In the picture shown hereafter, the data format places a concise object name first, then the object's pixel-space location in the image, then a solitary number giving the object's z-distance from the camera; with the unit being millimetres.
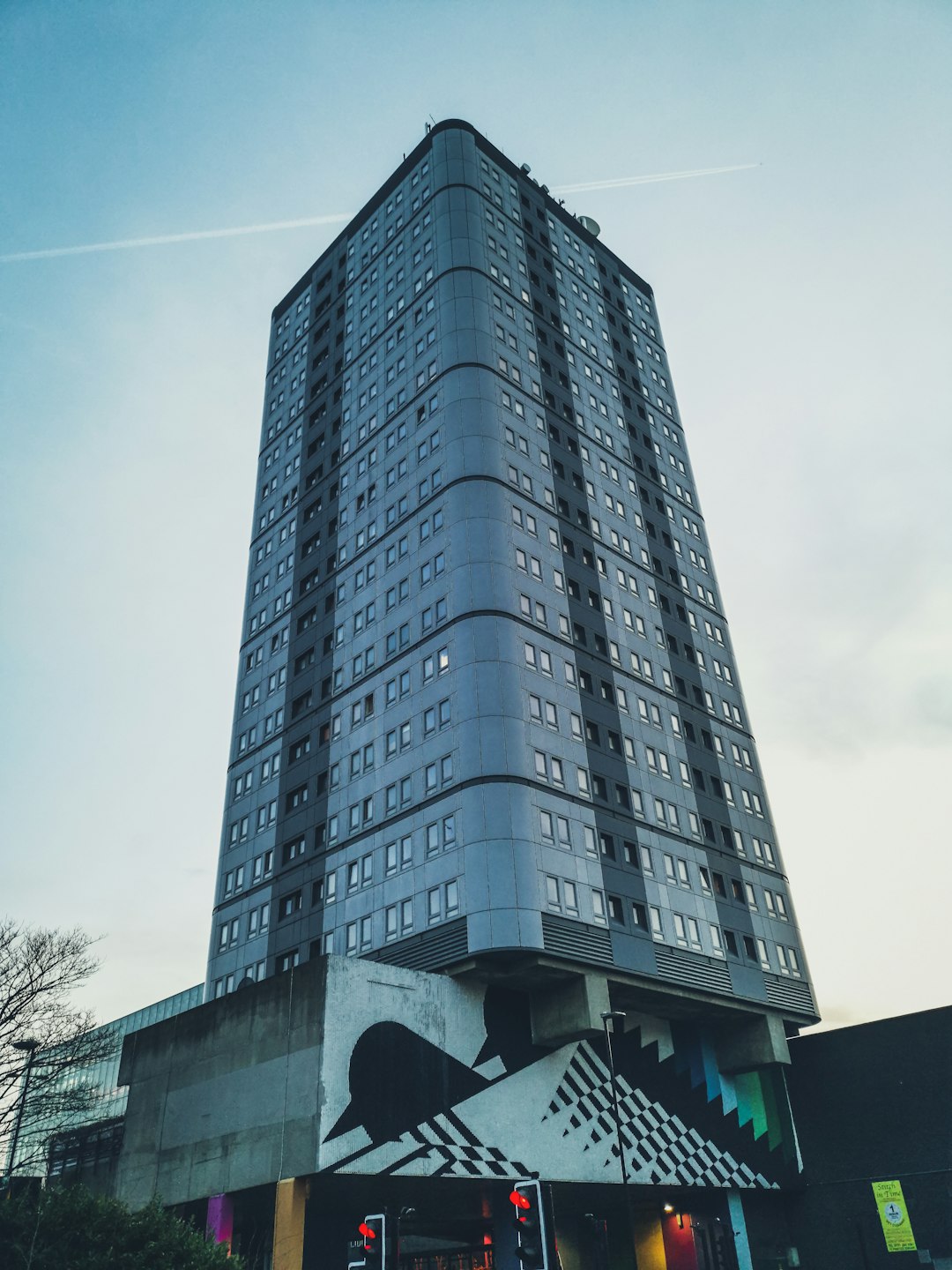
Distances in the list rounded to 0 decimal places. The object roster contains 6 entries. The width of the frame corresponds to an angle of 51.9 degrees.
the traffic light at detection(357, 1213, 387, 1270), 21000
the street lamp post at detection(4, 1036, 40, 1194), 41500
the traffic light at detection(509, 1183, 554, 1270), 20609
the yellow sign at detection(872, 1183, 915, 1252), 52344
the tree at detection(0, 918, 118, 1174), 44688
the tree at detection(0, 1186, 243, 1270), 27859
